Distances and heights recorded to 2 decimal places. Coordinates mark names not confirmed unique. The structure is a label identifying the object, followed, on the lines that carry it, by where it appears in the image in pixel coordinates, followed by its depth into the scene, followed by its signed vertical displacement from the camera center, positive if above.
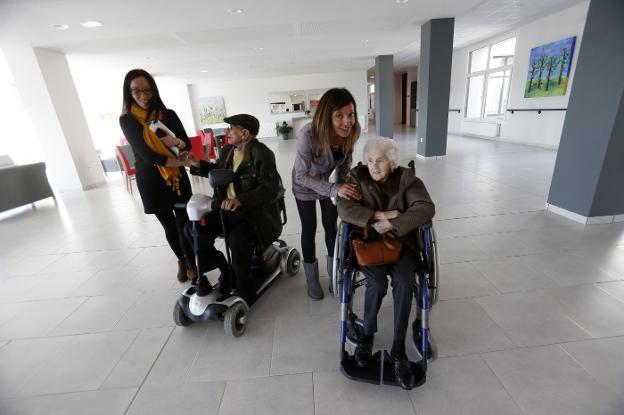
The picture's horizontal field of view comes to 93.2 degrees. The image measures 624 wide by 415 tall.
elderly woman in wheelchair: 1.31 -0.62
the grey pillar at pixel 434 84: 5.59 +0.20
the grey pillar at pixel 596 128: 2.43 -0.39
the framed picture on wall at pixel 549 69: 6.19 +0.37
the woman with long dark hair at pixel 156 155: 1.81 -0.23
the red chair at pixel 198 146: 6.07 -0.65
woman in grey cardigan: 1.54 -0.34
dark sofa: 4.57 -0.91
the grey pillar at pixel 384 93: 9.63 +0.17
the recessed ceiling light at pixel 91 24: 4.36 +1.38
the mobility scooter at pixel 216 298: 1.54 -1.04
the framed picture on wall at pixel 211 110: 13.62 +0.08
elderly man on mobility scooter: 1.76 -0.61
